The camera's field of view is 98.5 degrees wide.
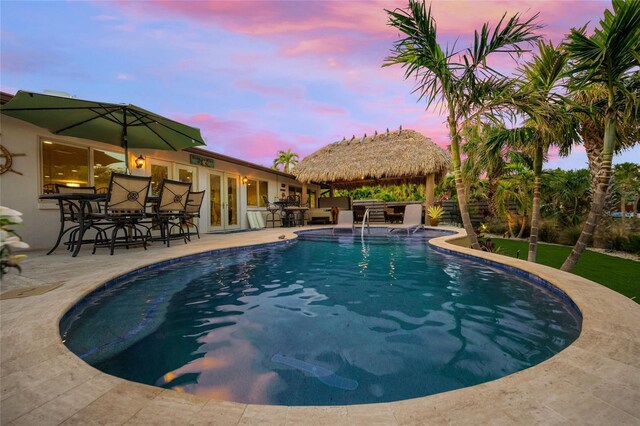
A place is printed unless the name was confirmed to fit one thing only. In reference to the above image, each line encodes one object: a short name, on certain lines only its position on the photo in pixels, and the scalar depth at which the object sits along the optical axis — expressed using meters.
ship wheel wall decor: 5.42
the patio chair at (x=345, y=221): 8.95
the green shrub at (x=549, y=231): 9.78
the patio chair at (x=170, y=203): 5.64
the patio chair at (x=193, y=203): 6.87
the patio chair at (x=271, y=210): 13.01
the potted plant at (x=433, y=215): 12.18
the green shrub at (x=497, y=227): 12.16
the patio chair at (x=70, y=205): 5.09
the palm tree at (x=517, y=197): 10.76
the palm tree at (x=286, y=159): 36.59
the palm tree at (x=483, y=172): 12.93
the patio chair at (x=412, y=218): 8.89
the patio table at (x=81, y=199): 4.53
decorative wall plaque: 9.91
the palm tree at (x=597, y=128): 3.98
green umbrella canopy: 4.62
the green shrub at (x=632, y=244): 6.97
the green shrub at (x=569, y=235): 8.93
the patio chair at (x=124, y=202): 4.78
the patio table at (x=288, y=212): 12.38
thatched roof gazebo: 13.06
